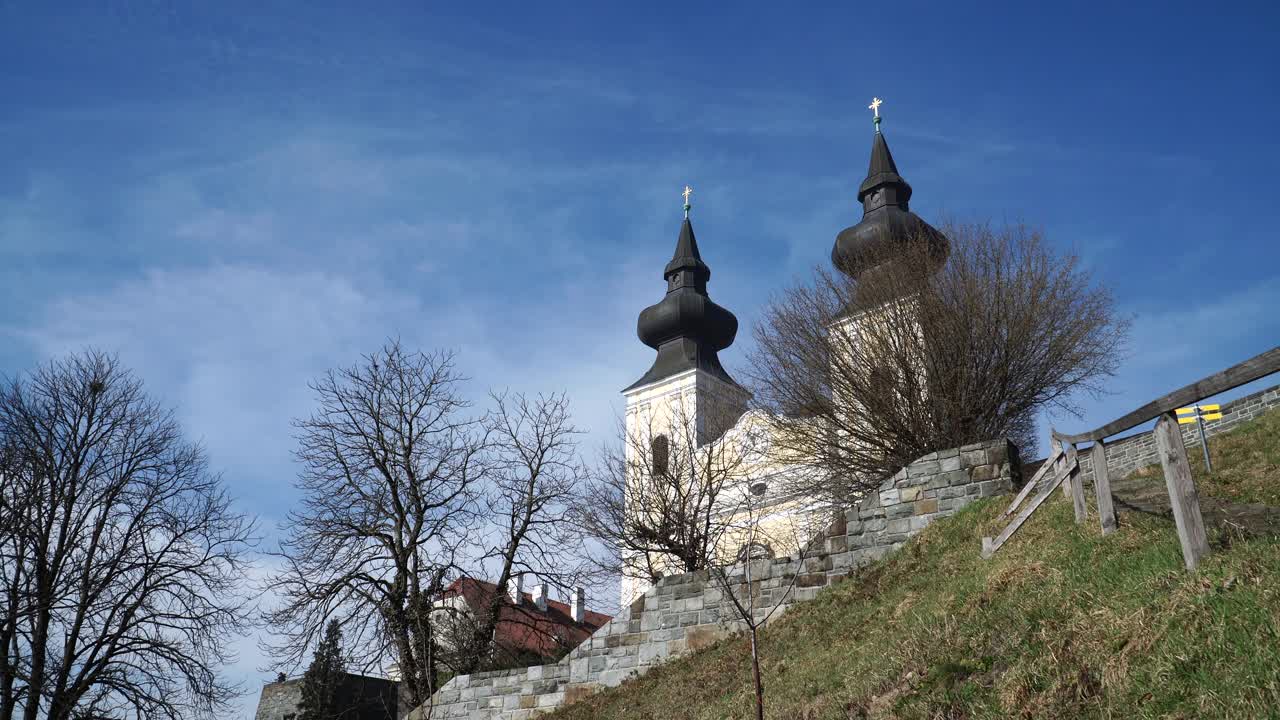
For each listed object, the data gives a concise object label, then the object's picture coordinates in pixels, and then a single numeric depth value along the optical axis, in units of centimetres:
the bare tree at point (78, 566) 1468
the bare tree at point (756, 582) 1031
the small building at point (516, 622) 1775
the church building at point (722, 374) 2123
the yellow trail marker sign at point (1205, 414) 1738
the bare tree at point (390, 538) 1722
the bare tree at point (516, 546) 1786
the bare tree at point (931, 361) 1809
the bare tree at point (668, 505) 2242
